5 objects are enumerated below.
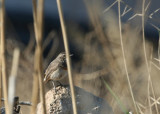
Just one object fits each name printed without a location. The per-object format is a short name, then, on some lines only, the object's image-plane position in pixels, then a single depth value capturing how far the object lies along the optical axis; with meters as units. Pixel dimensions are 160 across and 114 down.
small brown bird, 9.69
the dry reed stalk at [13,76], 3.76
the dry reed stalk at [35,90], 4.28
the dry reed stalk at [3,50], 4.55
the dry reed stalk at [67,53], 4.41
